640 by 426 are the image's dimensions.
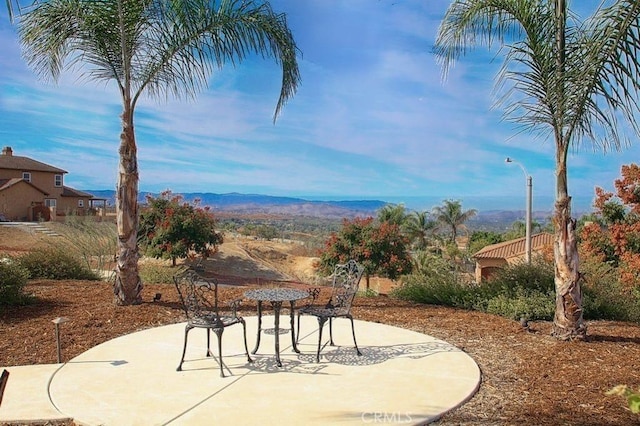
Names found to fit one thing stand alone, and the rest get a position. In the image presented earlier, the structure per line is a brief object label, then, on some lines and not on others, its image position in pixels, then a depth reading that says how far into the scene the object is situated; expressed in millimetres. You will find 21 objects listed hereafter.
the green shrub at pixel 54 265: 11672
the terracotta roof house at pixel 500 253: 31250
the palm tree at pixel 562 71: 5645
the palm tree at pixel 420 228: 45075
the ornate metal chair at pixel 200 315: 5121
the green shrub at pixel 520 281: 8992
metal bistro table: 5422
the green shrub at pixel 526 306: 8203
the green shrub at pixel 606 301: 8430
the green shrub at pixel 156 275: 12688
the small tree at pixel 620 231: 11434
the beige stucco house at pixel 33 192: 35156
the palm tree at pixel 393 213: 40625
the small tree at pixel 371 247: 19886
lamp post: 17025
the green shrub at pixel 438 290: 9438
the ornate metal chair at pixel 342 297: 5668
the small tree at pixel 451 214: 50625
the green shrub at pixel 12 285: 8242
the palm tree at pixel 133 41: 8242
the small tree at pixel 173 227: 21969
